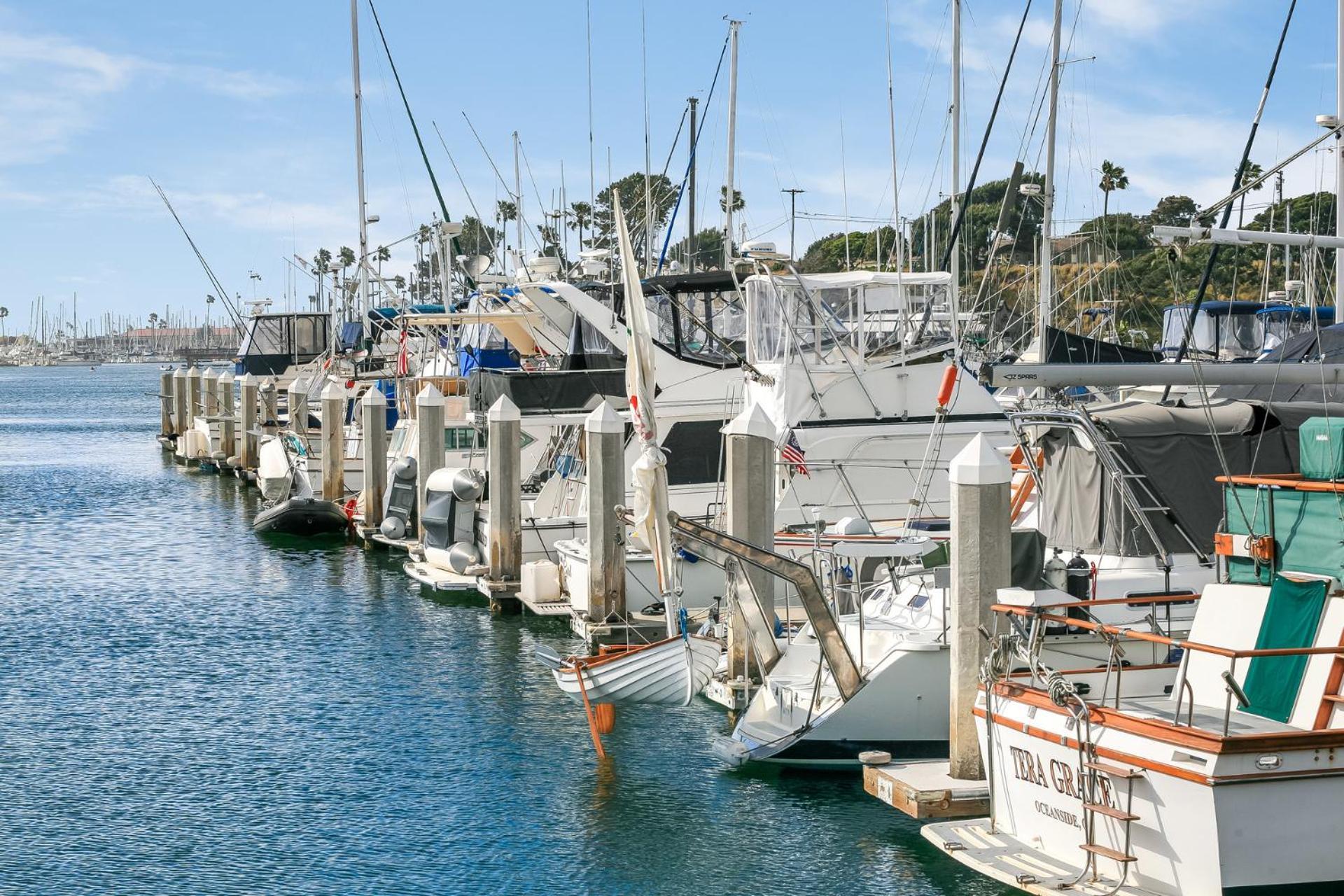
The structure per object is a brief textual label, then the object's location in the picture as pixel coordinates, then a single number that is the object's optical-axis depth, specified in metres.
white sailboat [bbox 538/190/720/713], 13.62
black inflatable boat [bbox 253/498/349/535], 29.83
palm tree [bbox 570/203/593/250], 99.62
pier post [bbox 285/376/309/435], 38.62
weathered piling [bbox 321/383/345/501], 31.73
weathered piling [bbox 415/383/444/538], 25.00
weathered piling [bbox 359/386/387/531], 28.00
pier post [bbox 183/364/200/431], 52.59
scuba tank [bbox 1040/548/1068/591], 12.86
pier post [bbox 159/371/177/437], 59.59
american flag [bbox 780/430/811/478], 18.92
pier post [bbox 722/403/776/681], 14.43
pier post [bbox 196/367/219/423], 51.22
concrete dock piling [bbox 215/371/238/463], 46.28
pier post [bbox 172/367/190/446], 55.78
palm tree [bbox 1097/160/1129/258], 77.88
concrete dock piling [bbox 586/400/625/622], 17.89
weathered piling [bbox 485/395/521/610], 20.91
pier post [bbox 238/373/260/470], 41.84
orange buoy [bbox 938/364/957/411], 16.53
